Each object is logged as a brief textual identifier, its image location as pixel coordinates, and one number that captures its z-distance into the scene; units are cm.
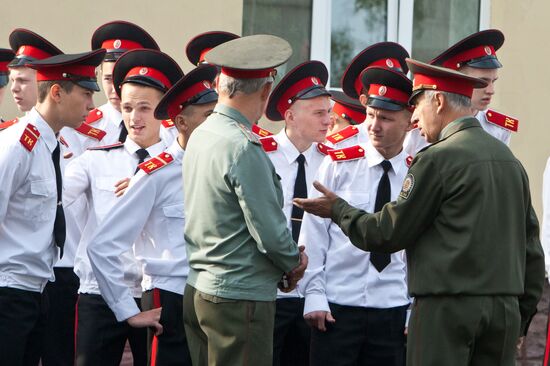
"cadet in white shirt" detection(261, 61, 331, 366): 1335
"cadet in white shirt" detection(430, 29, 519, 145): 1384
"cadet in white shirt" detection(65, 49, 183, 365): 1197
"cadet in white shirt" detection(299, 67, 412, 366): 1242
